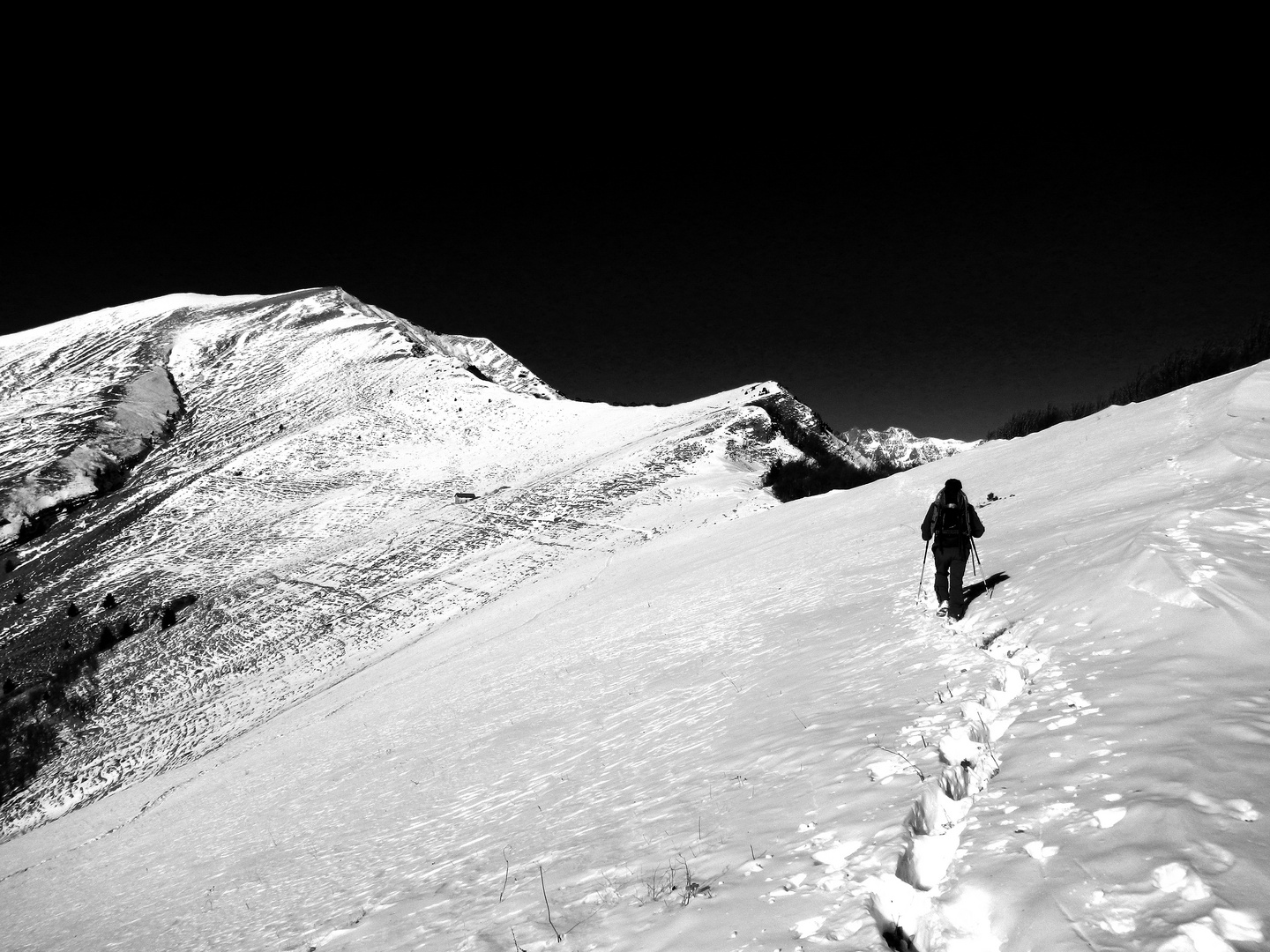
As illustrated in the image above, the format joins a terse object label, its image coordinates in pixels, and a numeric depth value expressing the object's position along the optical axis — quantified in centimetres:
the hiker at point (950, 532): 977
